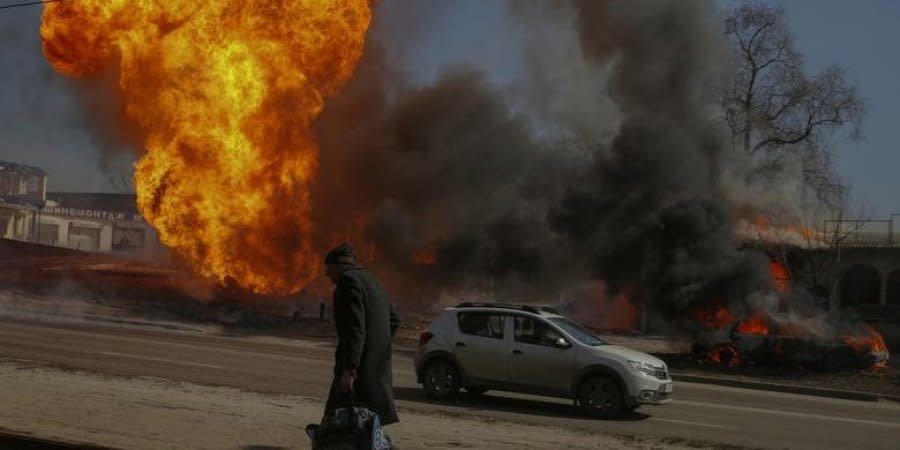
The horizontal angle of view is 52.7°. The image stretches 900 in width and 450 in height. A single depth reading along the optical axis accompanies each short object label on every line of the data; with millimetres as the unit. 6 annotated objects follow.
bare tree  39781
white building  60438
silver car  13031
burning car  21766
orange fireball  28109
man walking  5984
